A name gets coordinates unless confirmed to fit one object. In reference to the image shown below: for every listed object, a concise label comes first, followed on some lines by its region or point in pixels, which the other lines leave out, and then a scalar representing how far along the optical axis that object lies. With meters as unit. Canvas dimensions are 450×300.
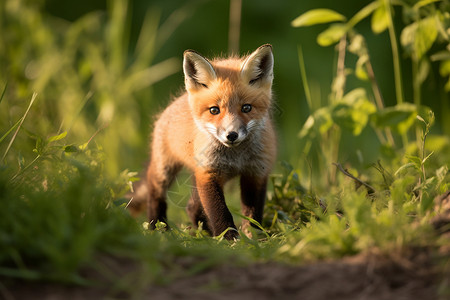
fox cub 6.66
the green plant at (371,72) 7.45
